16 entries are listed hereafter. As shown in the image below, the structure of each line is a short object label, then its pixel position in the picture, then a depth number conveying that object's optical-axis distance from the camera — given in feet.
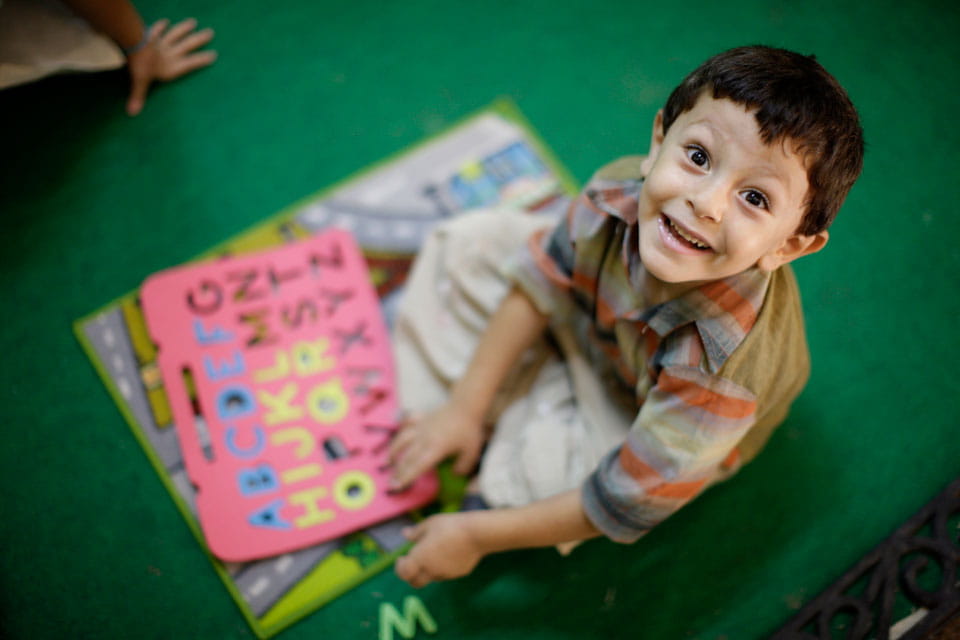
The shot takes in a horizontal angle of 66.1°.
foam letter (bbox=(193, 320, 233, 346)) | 3.13
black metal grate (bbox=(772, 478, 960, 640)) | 2.85
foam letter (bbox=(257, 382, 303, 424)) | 3.03
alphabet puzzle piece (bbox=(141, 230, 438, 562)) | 2.89
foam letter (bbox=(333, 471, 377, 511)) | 2.91
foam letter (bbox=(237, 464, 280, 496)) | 2.91
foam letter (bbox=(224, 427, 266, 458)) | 2.97
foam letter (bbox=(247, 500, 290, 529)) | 2.86
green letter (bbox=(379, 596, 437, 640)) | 2.84
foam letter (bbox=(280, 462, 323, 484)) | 2.94
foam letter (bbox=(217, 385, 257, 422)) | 3.03
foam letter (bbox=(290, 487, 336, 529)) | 2.88
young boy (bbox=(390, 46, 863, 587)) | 1.81
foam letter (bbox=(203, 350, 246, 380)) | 3.07
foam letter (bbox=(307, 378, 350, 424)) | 3.04
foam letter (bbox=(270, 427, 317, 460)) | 2.98
